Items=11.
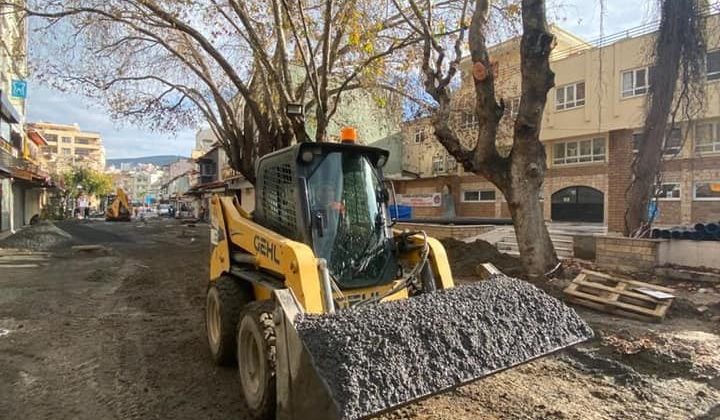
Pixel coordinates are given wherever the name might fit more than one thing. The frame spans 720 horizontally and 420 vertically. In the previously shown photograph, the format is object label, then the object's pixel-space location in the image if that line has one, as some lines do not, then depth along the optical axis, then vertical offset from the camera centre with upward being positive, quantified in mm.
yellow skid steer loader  2582 -748
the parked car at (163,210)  61966 -1118
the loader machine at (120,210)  38312 -583
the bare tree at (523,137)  7621 +1128
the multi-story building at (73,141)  105925 +15267
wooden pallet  6086 -1371
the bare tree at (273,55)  10805 +4172
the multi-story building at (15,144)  13000 +3339
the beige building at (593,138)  16406 +2612
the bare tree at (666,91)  8625 +2163
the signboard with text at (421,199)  28991 +126
